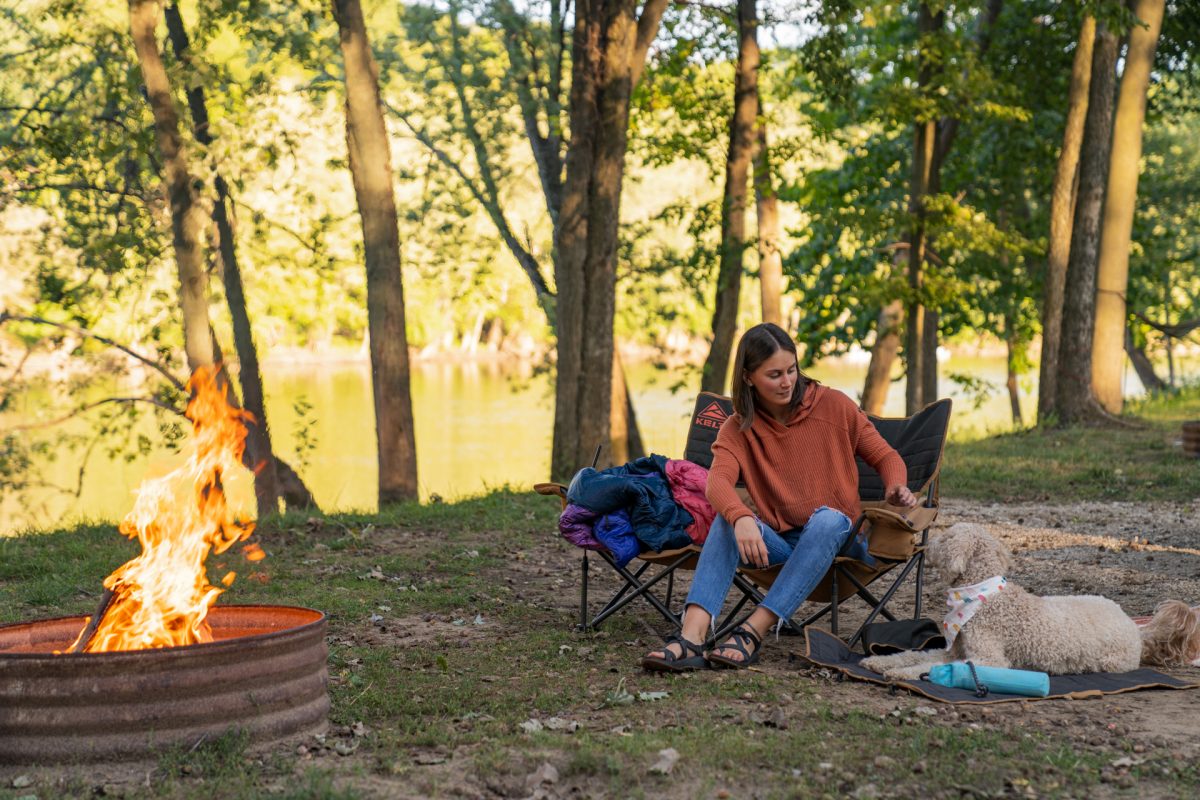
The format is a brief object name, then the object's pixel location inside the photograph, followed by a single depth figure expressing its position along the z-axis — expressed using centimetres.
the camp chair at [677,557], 491
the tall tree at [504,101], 1548
